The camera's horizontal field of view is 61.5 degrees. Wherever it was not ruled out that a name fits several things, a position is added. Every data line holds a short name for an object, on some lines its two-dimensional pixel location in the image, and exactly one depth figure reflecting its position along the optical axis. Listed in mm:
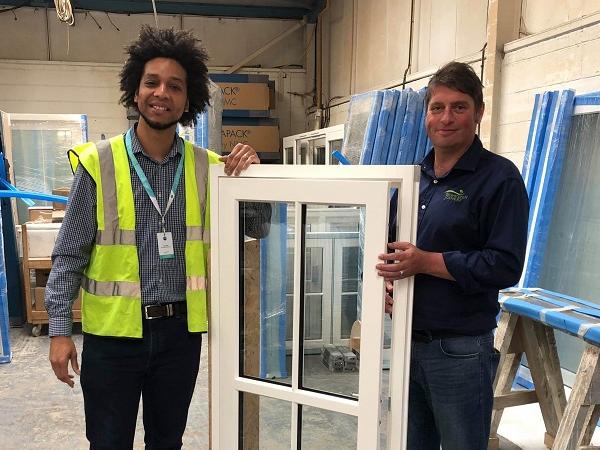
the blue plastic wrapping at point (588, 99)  2182
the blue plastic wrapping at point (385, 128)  2672
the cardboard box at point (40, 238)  3770
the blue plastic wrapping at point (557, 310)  1551
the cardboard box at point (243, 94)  5629
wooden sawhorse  1596
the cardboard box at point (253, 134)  5750
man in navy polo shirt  1059
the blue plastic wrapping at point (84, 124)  4430
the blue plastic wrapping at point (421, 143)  2666
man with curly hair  1199
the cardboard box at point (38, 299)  3777
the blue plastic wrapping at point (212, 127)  3172
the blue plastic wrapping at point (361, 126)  2707
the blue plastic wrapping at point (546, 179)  2318
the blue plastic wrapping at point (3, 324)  3264
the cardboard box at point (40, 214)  3988
